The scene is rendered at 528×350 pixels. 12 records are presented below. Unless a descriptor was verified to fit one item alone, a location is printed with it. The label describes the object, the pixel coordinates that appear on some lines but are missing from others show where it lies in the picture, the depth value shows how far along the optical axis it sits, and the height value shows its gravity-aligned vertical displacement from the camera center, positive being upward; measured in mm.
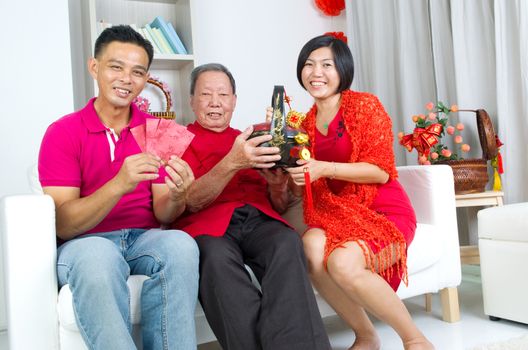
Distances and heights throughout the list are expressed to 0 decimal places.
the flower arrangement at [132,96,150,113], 2969 +500
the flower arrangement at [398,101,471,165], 2506 +163
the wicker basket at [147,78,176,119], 2992 +502
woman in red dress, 1539 -85
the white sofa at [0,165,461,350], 1291 -203
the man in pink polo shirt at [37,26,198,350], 1223 -52
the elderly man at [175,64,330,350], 1325 -146
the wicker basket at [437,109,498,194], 2404 +19
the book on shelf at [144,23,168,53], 2988 +869
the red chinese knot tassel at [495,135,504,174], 2498 +43
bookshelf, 3004 +905
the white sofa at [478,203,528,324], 1847 -327
